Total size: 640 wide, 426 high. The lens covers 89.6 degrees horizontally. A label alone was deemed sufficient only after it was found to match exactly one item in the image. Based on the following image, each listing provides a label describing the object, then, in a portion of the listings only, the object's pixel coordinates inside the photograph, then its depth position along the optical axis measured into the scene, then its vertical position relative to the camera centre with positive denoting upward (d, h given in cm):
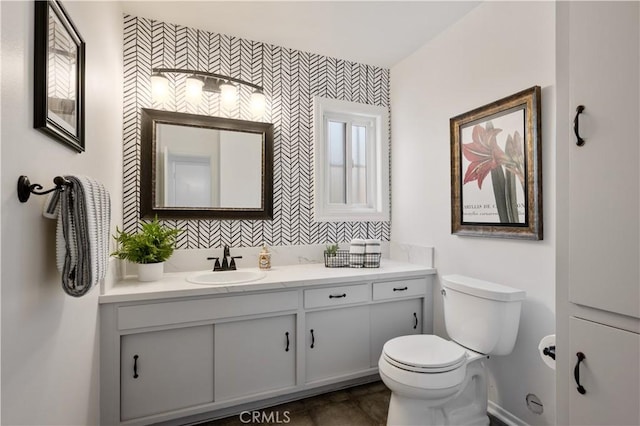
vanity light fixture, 215 +89
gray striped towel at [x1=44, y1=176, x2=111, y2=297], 94 -6
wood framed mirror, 215 +34
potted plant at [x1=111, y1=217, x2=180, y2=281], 185 -20
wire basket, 236 -33
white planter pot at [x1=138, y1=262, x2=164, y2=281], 187 -33
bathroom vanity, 165 -72
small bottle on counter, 232 -32
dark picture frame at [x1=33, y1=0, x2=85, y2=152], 89 +44
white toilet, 150 -71
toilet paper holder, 112 -48
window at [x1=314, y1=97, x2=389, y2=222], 262 +47
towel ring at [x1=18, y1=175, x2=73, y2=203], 81 +7
